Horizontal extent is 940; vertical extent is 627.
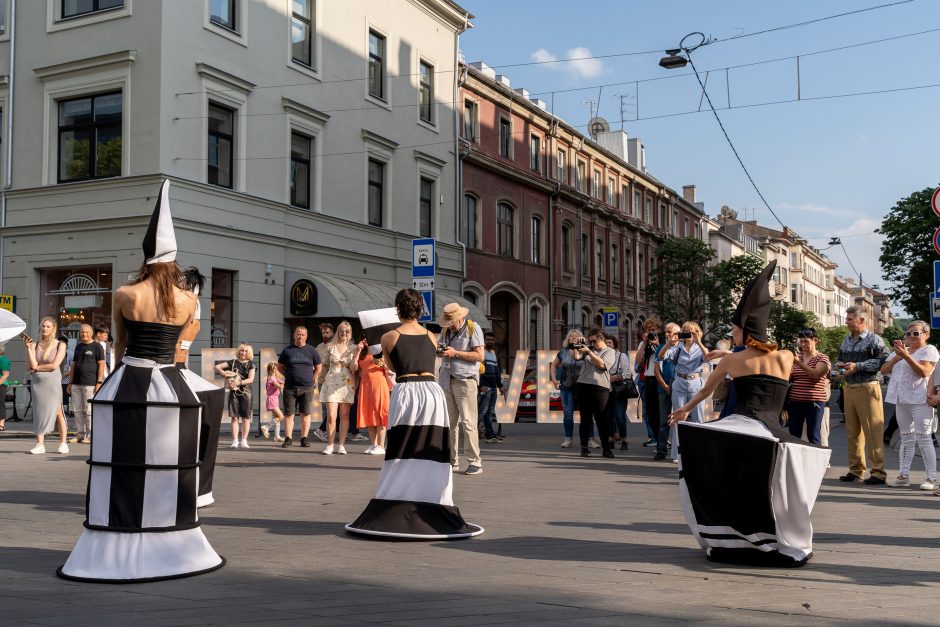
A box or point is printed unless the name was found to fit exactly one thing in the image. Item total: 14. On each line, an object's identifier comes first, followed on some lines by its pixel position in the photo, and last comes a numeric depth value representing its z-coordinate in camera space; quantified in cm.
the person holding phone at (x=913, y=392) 1055
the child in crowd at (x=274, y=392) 1717
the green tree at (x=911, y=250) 5302
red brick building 3516
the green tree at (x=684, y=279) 4578
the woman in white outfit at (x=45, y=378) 1411
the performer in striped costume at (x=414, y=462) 718
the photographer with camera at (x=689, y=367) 1304
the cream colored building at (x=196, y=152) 2178
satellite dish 5412
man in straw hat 1149
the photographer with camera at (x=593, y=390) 1430
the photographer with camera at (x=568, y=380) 1672
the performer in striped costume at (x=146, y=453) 557
